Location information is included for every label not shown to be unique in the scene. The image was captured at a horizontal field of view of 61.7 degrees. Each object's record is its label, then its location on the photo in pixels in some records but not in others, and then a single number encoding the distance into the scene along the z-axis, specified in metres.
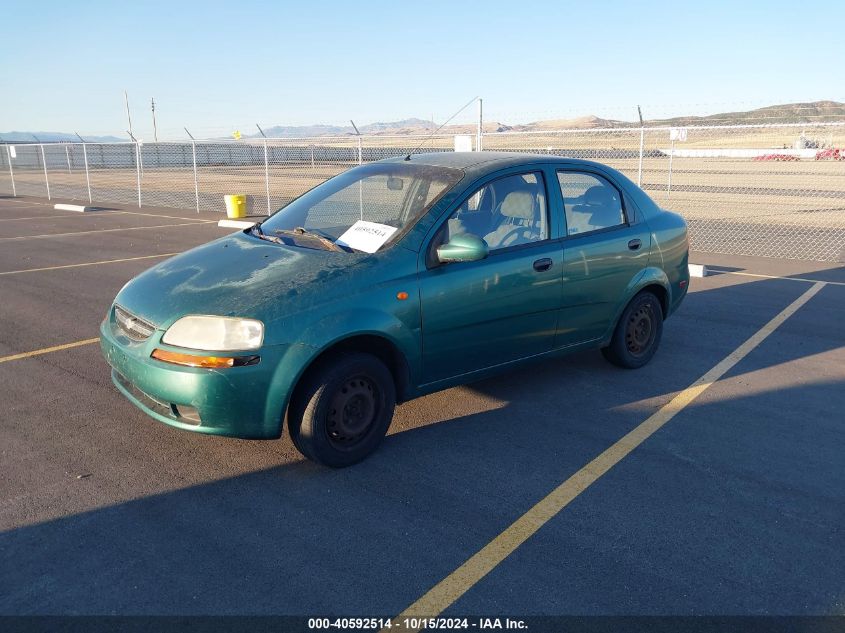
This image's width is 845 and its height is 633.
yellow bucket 16.52
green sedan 3.62
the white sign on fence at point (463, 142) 12.94
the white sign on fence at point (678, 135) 13.63
